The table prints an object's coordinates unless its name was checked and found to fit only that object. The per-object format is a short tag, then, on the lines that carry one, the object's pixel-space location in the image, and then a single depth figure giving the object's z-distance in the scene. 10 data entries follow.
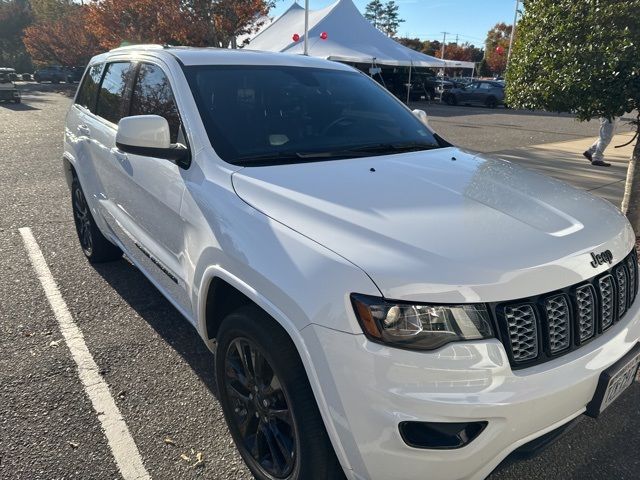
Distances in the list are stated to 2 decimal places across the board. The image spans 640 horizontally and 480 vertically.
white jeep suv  1.64
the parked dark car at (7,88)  24.62
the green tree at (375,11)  110.69
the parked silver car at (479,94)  27.45
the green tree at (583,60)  4.28
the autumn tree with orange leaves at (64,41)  40.50
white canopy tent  24.83
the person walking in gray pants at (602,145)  9.48
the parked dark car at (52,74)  46.72
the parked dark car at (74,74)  44.40
